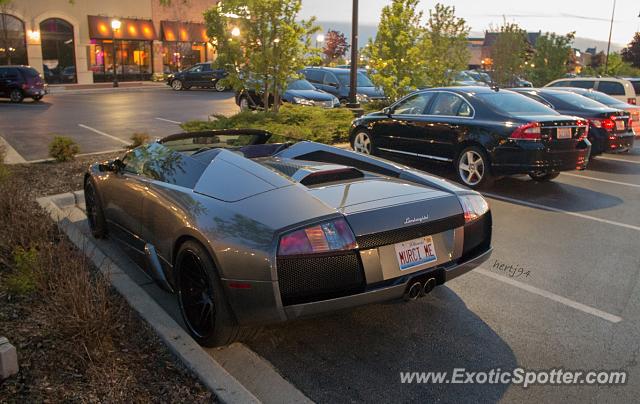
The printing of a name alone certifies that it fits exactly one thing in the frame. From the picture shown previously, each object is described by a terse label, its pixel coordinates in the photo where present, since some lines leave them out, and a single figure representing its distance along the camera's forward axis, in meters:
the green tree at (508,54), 28.70
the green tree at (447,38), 20.16
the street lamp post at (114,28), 34.81
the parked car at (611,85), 16.22
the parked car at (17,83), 23.86
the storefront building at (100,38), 34.31
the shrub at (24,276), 4.08
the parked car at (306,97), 18.12
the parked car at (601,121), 11.10
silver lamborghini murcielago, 3.32
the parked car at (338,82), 20.29
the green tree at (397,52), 15.70
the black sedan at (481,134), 8.27
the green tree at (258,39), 12.86
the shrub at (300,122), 12.30
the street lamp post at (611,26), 48.92
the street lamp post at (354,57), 16.16
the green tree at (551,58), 30.31
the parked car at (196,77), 34.09
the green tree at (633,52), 59.69
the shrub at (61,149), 9.55
